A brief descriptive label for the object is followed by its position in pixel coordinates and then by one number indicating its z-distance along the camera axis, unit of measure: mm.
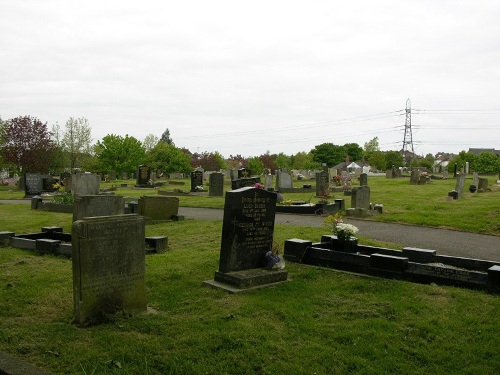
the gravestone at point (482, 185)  28062
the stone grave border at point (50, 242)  10266
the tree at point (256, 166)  68000
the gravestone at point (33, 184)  30672
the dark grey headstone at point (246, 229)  8078
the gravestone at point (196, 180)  31897
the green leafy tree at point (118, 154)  61344
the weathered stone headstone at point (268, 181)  28938
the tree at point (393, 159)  88894
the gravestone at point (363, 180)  30269
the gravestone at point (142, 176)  38750
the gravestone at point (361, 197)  17955
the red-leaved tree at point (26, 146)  44906
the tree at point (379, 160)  90812
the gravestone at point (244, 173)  34081
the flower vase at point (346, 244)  9508
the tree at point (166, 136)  112562
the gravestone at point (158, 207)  15703
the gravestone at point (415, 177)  37094
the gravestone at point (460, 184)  23672
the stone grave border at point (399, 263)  7477
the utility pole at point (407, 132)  86375
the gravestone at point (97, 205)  11070
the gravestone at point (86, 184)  20750
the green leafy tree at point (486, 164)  66062
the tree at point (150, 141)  92438
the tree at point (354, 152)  121688
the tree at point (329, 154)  109562
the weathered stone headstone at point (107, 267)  5781
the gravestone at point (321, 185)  25594
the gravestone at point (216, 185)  28750
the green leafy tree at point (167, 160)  59531
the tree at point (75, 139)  59688
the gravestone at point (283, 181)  30156
